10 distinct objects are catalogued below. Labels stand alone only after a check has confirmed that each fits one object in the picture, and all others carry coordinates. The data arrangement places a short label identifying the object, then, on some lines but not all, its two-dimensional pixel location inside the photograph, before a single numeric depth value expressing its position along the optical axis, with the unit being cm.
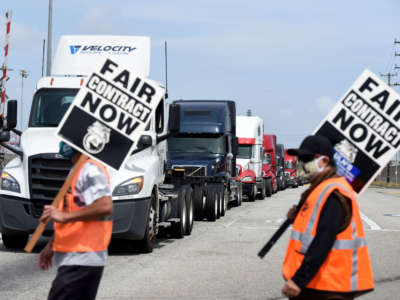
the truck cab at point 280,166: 5181
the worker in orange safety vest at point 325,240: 440
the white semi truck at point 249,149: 3262
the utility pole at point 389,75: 10617
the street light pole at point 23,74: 8188
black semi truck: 2255
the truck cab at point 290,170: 6594
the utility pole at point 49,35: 2503
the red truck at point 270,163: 4161
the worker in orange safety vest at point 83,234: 497
